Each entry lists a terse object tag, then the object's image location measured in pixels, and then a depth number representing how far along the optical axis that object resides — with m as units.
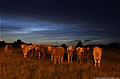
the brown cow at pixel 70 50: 19.08
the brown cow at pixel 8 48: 26.96
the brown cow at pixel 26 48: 21.36
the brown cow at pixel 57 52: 16.61
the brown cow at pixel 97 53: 15.35
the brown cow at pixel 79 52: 18.59
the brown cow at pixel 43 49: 21.85
